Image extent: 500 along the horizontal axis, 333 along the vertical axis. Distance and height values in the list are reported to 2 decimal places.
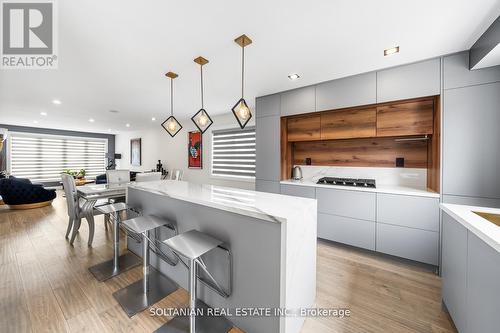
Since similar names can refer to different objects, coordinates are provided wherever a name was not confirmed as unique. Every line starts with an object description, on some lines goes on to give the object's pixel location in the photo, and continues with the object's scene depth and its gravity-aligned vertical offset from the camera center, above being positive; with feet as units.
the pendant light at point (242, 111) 7.07 +1.94
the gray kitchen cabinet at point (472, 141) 6.42 +0.84
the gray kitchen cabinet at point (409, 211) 7.26 -1.74
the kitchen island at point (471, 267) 3.31 -2.05
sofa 14.99 -2.36
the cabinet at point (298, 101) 9.98 +3.39
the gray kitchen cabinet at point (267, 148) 11.15 +0.99
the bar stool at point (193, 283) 4.32 -2.72
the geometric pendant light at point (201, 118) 8.41 +2.01
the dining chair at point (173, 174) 20.11 -1.00
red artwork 18.62 +1.41
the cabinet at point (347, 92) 8.52 +3.36
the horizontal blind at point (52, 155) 22.54 +1.14
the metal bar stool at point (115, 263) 7.10 -3.89
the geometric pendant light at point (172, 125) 9.50 +1.93
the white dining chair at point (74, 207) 9.39 -2.08
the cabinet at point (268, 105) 11.12 +3.47
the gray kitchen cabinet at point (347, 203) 8.39 -1.68
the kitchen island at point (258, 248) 4.21 -1.94
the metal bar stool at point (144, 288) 5.63 -3.97
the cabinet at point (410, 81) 7.30 +3.33
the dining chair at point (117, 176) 11.51 -0.70
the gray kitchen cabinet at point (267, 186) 11.11 -1.19
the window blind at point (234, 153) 15.60 +1.03
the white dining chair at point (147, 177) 10.75 -0.69
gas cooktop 9.09 -0.78
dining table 9.39 -1.55
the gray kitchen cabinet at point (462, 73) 6.44 +3.15
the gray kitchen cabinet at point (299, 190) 9.87 -1.31
